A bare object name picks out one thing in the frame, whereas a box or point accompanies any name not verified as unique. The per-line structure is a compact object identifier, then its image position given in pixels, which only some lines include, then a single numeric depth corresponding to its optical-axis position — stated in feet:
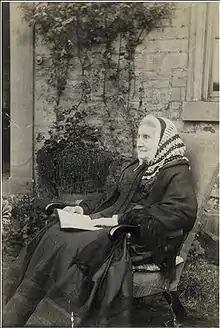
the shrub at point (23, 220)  8.49
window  7.91
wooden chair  8.16
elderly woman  8.10
